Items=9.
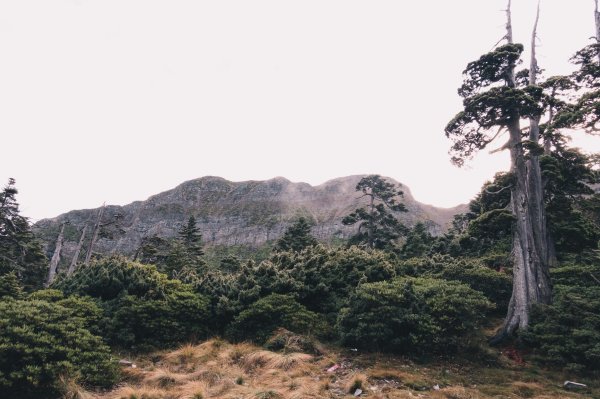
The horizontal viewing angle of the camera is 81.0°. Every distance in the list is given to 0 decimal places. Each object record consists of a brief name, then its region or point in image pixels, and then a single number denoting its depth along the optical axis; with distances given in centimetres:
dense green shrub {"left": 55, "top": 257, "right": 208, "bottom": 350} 1177
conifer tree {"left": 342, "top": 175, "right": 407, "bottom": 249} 3397
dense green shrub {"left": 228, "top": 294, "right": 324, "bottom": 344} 1246
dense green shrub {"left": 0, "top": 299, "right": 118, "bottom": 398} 706
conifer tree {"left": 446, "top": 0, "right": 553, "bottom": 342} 1327
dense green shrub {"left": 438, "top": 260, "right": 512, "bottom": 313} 1578
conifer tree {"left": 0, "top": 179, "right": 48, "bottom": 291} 2081
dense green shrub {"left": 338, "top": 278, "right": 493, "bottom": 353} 1080
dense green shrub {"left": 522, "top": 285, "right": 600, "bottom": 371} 948
